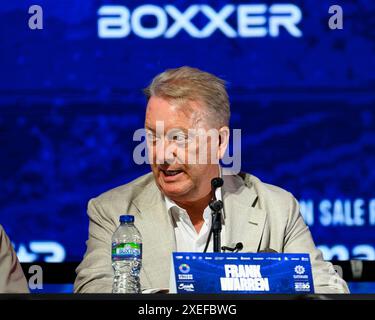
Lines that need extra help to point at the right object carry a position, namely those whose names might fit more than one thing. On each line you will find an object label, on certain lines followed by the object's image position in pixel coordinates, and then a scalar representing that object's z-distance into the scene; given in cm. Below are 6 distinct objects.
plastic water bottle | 589
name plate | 504
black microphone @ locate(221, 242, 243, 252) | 570
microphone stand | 577
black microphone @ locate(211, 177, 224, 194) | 594
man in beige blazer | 670
